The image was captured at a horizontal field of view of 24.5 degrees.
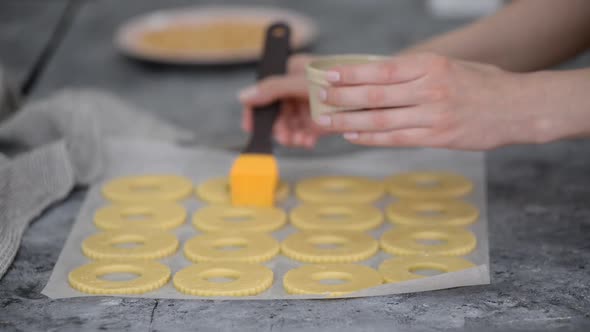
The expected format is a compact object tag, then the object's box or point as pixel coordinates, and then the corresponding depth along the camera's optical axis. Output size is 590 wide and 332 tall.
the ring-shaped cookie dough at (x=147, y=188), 1.10
